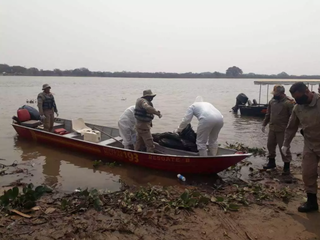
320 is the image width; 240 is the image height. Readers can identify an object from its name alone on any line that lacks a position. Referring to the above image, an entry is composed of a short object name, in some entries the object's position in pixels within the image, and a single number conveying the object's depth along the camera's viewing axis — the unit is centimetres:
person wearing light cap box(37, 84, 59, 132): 930
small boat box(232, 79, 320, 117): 1806
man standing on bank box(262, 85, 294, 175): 630
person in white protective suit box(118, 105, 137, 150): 764
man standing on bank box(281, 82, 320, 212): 417
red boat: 623
